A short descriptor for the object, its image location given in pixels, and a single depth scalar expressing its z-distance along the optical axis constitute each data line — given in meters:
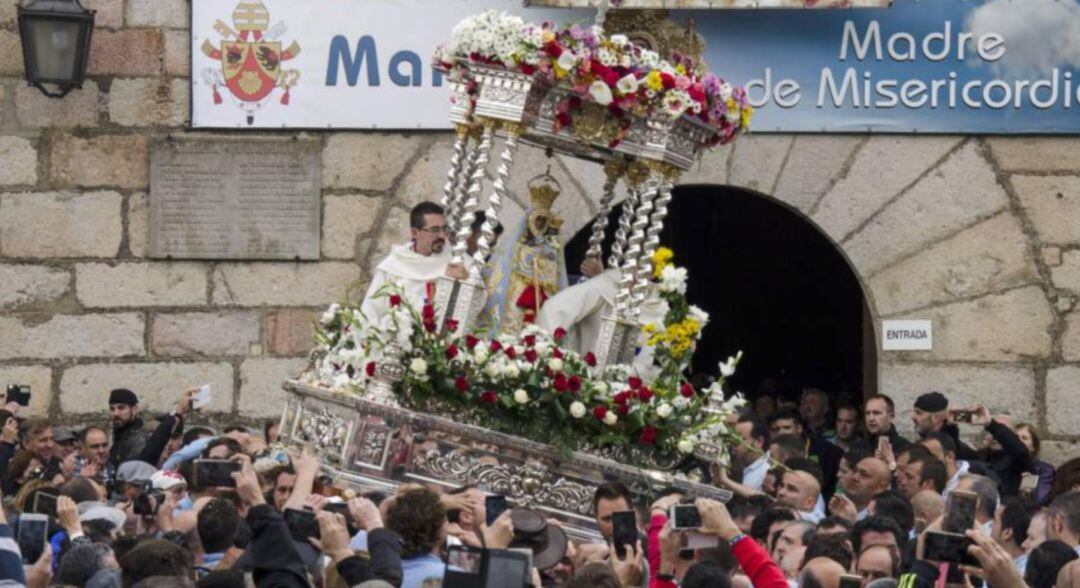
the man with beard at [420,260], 12.52
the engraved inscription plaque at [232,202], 14.72
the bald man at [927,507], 10.59
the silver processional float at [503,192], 11.55
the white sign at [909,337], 14.60
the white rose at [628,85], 11.80
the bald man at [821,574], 8.27
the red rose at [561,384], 11.65
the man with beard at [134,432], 13.63
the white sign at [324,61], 14.59
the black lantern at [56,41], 14.39
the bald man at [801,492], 11.78
